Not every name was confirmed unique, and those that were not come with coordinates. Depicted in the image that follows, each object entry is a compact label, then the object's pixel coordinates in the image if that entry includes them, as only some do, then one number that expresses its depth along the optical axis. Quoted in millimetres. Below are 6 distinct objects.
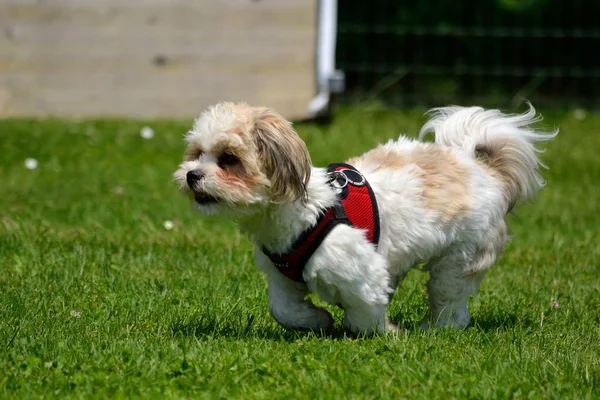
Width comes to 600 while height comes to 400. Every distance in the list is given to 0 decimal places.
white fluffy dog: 8727
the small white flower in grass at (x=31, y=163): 18012
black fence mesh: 25859
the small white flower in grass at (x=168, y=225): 14397
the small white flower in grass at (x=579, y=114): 24119
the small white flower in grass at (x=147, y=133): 20359
